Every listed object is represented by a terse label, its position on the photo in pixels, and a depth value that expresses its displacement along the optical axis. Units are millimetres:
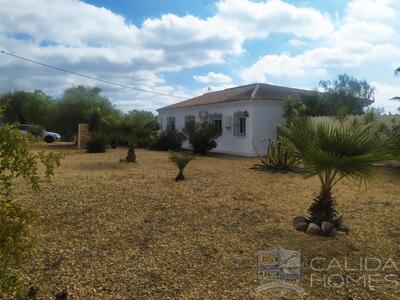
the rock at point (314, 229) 5629
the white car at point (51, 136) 32625
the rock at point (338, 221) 5789
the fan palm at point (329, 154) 5320
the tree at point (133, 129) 15250
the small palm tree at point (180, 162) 10289
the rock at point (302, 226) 5824
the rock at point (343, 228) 5723
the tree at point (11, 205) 2607
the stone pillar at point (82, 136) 23775
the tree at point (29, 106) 43750
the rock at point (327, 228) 5561
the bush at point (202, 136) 19750
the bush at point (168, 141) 22484
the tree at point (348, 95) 19688
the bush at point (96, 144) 20266
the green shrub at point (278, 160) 12352
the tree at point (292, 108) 18047
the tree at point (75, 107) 27016
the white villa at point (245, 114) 18922
